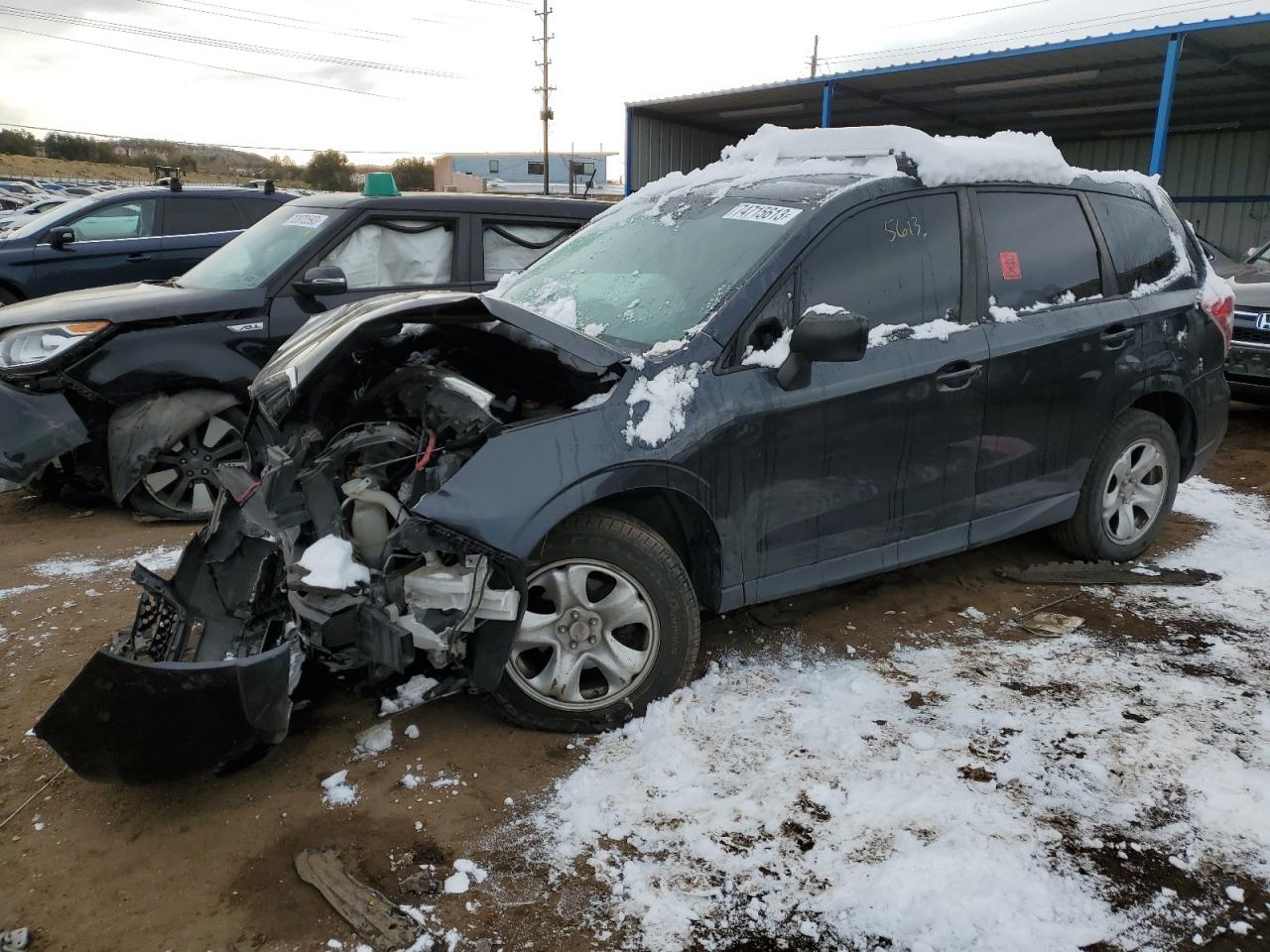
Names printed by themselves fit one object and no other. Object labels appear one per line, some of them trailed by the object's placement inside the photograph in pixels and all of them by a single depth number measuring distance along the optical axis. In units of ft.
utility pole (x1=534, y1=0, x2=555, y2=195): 144.05
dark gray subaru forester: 8.79
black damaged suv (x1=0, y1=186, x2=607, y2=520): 15.98
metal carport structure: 39.24
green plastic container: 20.31
